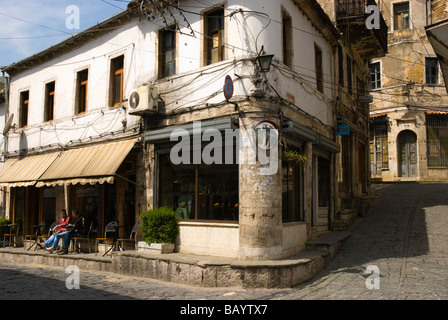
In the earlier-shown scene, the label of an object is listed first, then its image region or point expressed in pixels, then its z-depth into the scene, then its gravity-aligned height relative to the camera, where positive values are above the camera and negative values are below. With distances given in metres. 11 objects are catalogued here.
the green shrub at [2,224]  15.30 -1.01
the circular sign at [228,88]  8.92 +2.43
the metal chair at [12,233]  15.01 -1.35
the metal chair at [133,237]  10.92 -1.13
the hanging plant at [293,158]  9.21 +0.90
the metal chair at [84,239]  12.19 -1.30
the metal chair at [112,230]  11.07 -0.91
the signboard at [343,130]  13.73 +2.27
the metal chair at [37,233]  13.69 -1.29
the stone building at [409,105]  24.98 +5.78
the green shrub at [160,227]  9.84 -0.74
